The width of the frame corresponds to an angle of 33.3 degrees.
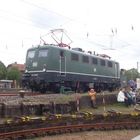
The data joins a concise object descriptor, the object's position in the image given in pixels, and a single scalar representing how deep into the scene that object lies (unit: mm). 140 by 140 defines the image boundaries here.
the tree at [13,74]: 40216
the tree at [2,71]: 38419
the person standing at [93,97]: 13635
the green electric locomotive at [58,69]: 14495
